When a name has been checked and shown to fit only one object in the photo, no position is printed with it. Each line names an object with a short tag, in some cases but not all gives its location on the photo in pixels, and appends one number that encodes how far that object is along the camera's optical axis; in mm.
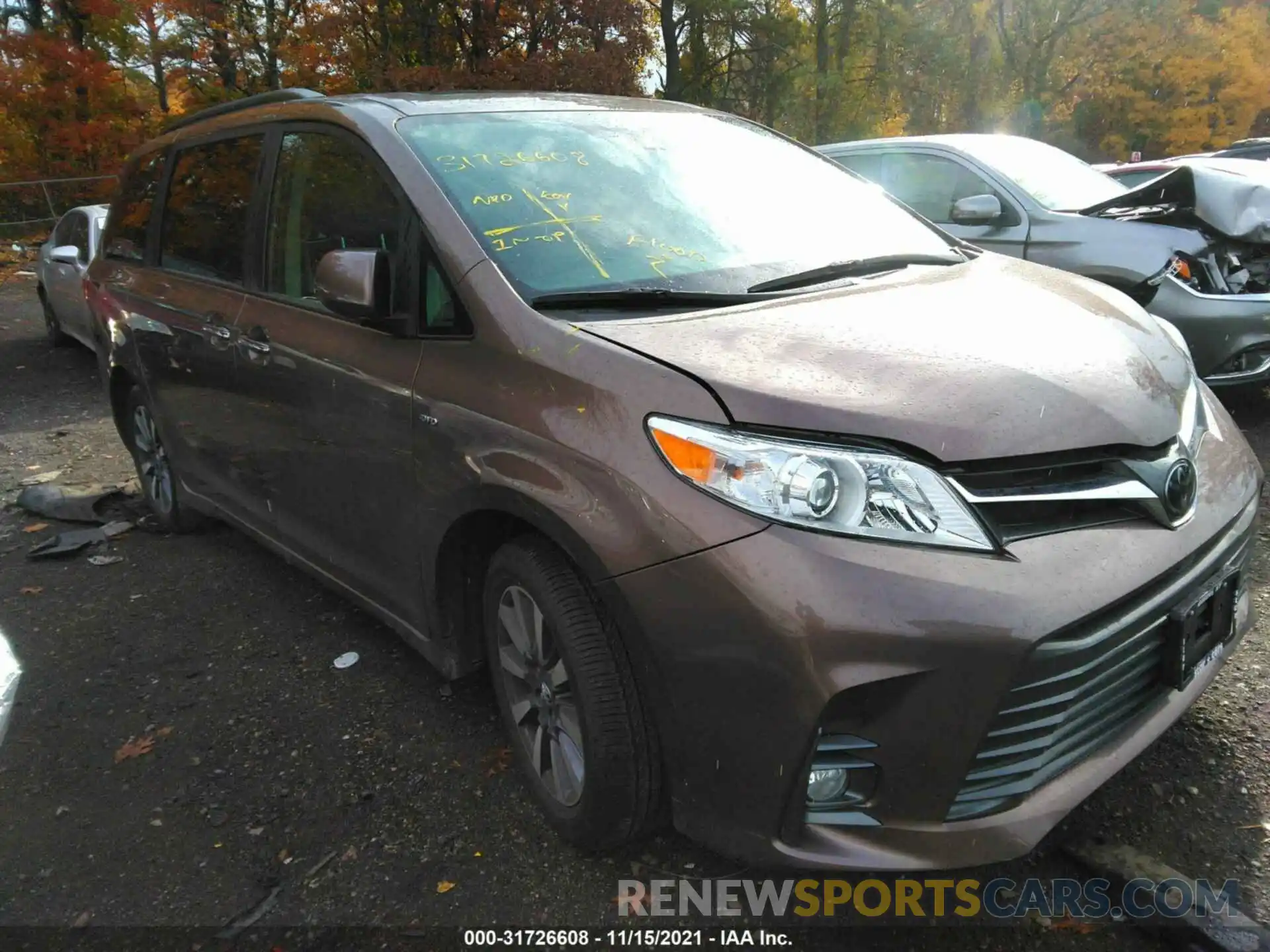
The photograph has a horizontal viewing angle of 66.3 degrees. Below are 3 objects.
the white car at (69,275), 8805
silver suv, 4922
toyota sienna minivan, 1781
